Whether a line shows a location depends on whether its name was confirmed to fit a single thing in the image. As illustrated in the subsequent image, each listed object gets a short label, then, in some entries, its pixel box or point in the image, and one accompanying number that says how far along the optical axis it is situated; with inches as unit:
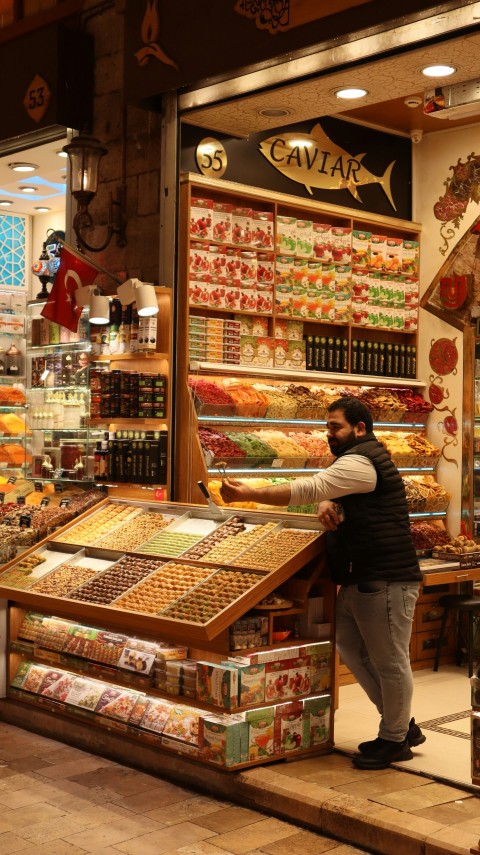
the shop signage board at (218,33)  225.3
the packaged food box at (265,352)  317.7
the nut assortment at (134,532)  251.4
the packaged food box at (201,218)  294.8
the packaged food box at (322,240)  333.7
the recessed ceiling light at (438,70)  240.2
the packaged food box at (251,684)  202.1
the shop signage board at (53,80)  313.6
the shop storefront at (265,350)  216.4
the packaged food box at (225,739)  198.1
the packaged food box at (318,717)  213.3
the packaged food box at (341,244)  340.2
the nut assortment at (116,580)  233.0
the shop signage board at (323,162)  308.3
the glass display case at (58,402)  301.3
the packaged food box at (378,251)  350.6
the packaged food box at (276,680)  206.7
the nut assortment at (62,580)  247.0
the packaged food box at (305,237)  328.5
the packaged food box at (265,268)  317.4
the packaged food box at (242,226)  308.7
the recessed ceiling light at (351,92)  260.7
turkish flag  300.5
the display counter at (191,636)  203.6
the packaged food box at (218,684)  200.7
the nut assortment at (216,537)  232.1
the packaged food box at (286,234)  323.3
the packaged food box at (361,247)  346.9
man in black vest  203.6
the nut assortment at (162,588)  220.1
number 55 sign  297.4
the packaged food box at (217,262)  300.8
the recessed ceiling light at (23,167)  369.4
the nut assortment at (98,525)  264.4
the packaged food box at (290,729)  206.7
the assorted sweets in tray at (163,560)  211.5
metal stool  263.0
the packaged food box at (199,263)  295.3
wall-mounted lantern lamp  297.4
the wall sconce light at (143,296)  276.7
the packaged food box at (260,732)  201.8
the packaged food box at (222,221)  301.3
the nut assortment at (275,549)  211.0
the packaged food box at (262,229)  315.3
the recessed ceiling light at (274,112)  279.7
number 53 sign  317.7
